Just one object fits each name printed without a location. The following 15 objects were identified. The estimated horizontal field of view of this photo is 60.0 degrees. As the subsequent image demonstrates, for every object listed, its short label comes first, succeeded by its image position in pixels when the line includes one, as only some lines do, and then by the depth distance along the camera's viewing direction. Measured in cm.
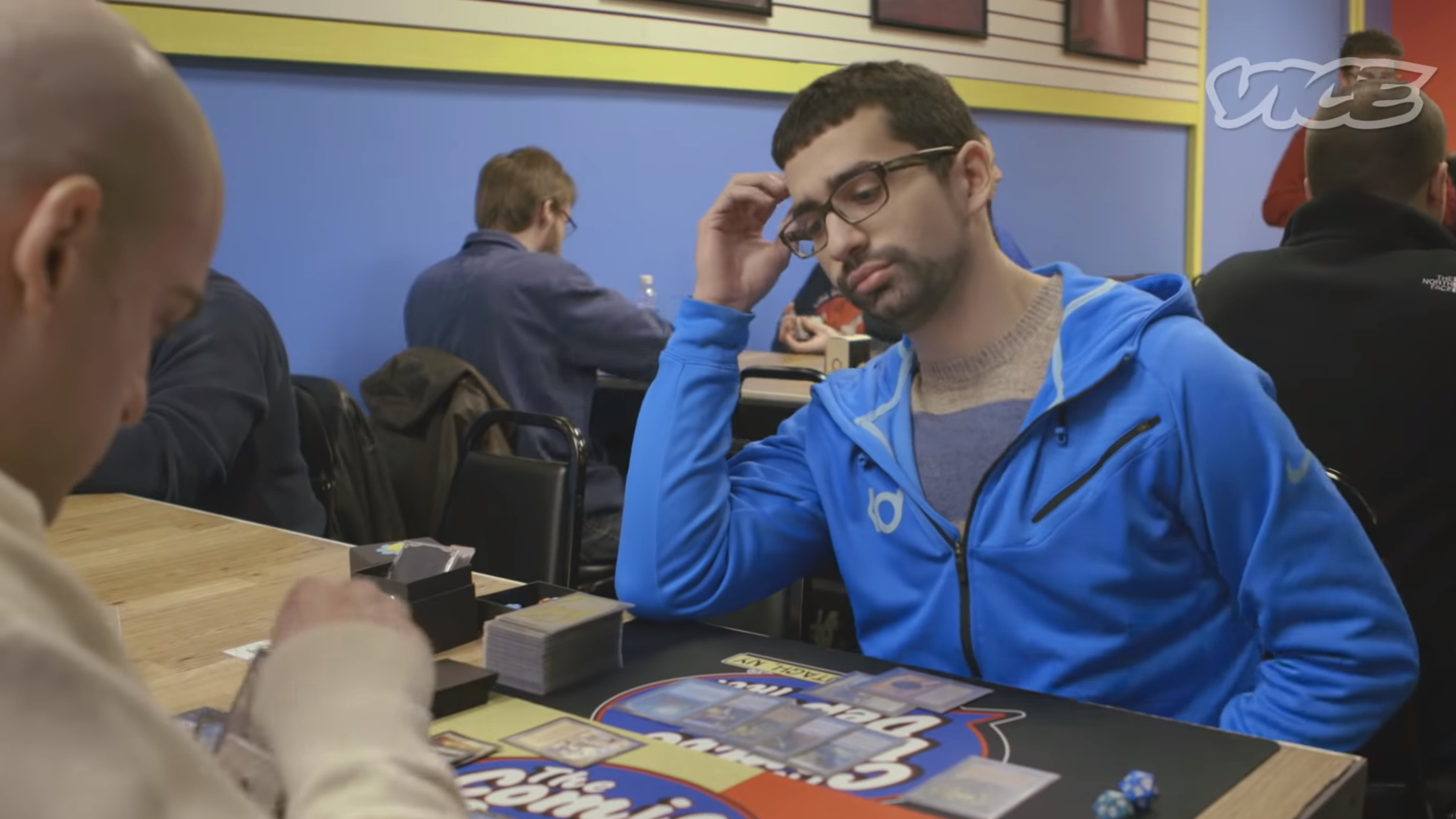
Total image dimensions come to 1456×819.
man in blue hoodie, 135
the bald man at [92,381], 45
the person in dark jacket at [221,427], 229
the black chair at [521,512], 228
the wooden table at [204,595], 105
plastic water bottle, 446
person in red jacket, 530
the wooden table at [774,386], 346
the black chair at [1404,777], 165
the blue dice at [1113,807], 96
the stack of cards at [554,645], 127
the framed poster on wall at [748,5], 453
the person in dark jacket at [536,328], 338
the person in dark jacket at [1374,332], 204
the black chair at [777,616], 211
